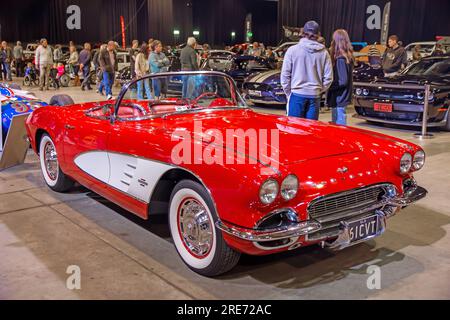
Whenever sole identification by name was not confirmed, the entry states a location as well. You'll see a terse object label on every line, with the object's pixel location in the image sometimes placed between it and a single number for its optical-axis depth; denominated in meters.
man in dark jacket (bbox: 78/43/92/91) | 16.06
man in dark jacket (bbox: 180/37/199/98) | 11.09
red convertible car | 2.80
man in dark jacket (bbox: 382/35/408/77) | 10.67
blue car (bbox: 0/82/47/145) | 6.68
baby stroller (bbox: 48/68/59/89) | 16.33
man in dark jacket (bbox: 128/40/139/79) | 14.60
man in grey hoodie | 5.34
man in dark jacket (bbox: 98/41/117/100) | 12.92
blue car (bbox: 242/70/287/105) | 10.91
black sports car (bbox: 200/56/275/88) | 12.55
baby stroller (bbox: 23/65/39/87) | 17.92
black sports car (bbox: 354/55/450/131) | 7.93
